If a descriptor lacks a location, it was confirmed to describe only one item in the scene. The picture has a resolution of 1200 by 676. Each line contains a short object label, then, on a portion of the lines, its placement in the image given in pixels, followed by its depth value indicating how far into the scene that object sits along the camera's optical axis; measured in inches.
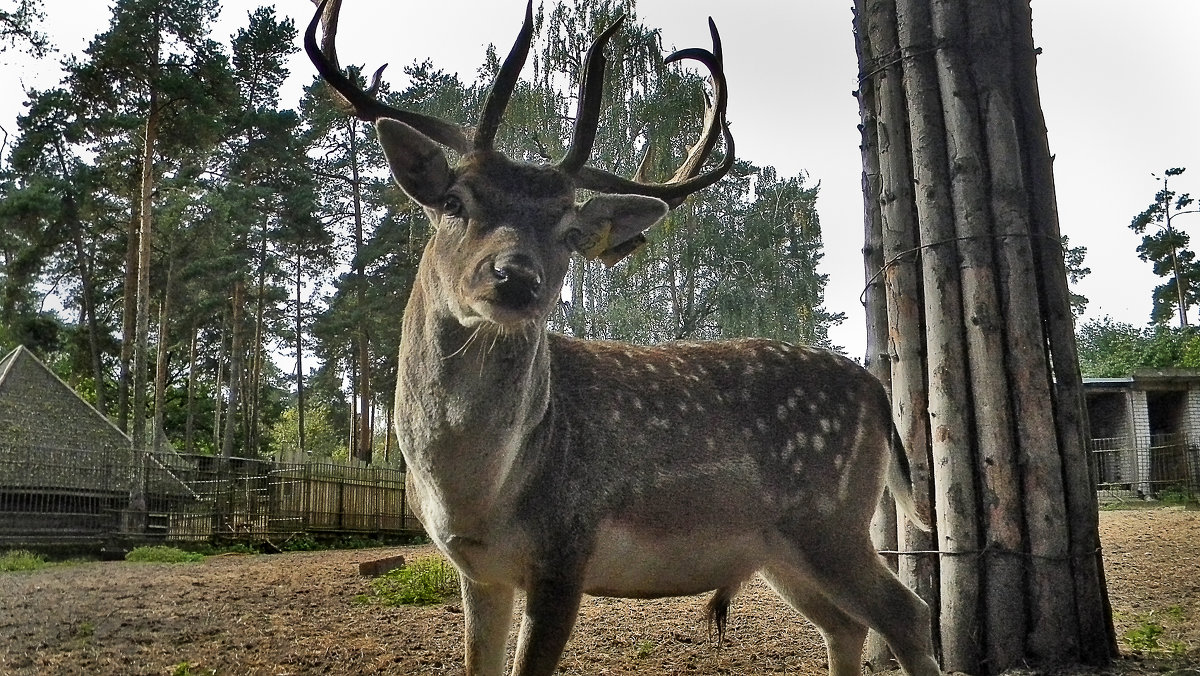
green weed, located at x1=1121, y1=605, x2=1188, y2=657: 130.3
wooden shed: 412.5
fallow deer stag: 93.9
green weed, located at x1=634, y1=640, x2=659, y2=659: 153.5
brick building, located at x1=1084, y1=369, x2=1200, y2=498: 501.4
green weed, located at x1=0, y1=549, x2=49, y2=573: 317.4
